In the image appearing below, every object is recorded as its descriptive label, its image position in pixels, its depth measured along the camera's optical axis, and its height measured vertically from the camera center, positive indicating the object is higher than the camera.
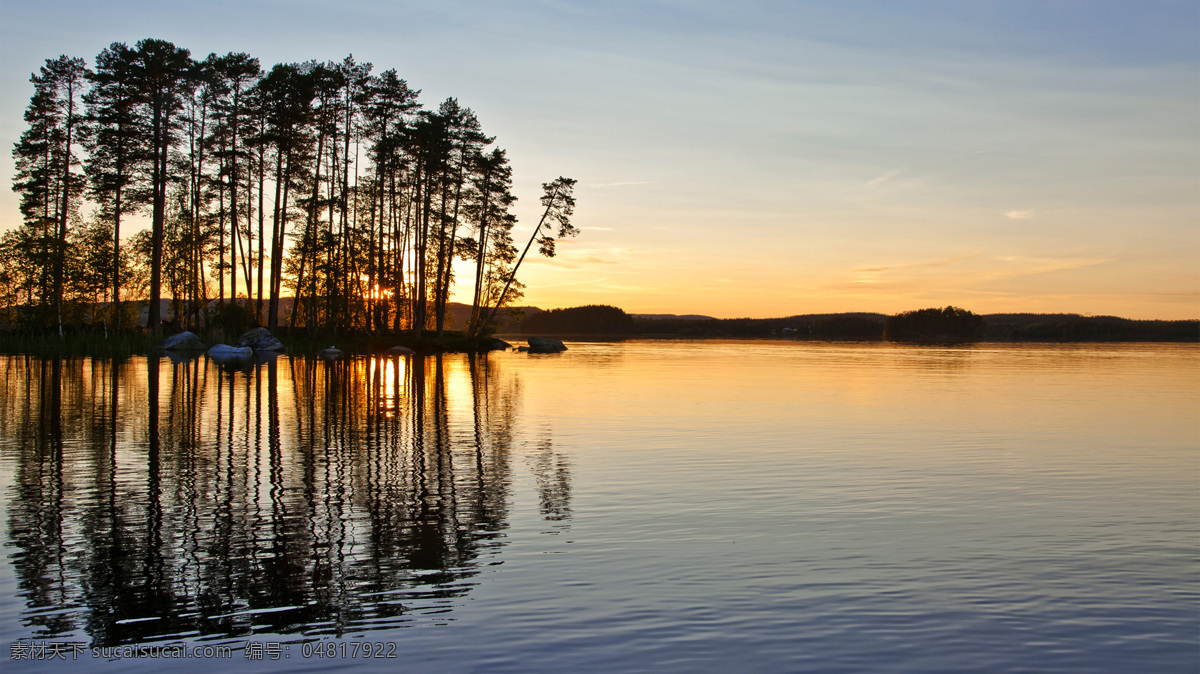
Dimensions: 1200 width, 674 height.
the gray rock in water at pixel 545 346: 74.29 -0.83
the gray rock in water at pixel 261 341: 52.62 -0.29
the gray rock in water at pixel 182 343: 50.50 -0.40
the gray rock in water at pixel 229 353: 46.38 -0.92
